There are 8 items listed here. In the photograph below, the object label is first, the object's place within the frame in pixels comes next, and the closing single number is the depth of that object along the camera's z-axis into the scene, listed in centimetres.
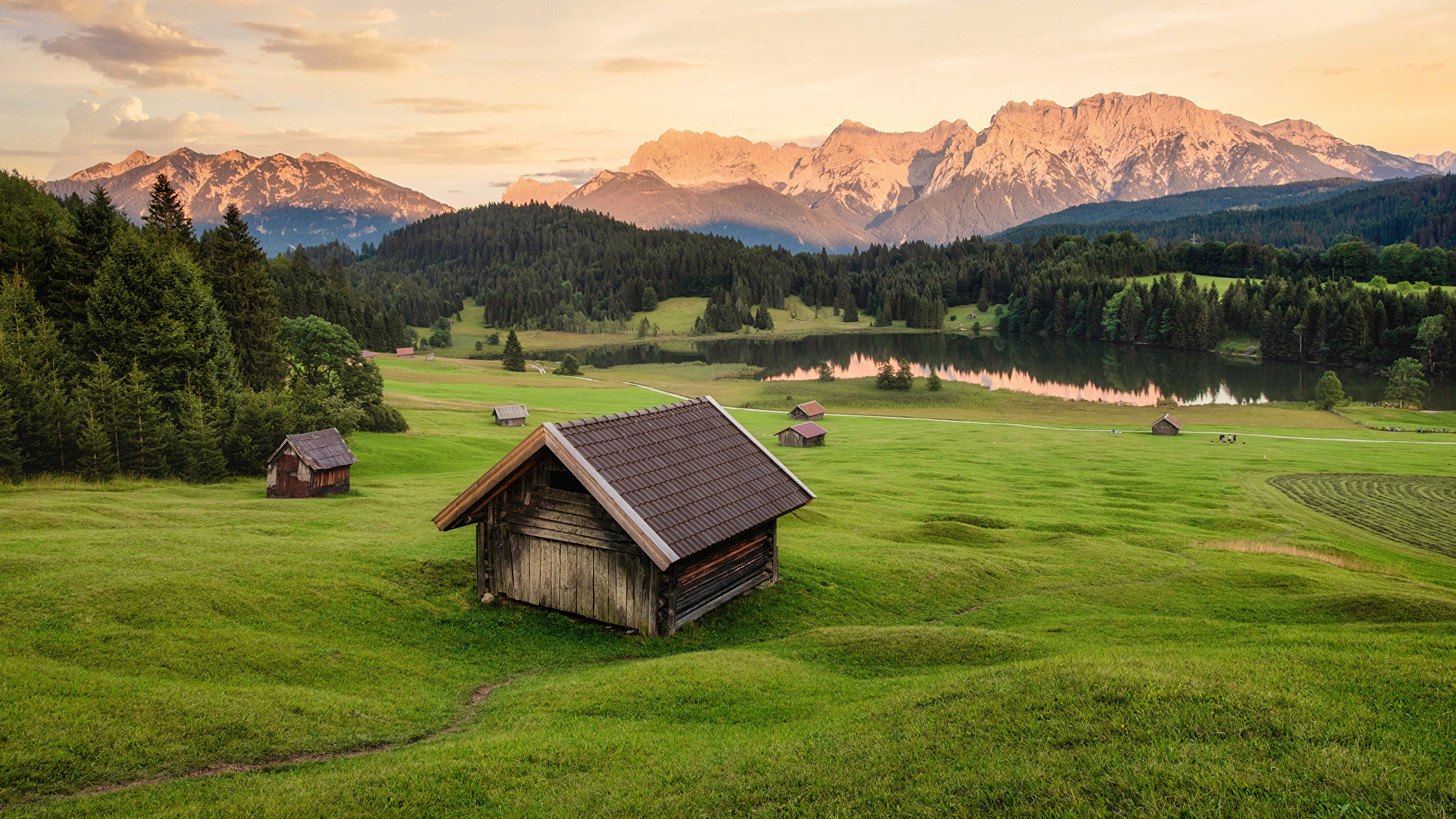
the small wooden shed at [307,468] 4253
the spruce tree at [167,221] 6450
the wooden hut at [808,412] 8875
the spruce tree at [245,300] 6662
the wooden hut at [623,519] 2012
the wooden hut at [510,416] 8162
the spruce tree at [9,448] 4041
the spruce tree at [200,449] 4609
